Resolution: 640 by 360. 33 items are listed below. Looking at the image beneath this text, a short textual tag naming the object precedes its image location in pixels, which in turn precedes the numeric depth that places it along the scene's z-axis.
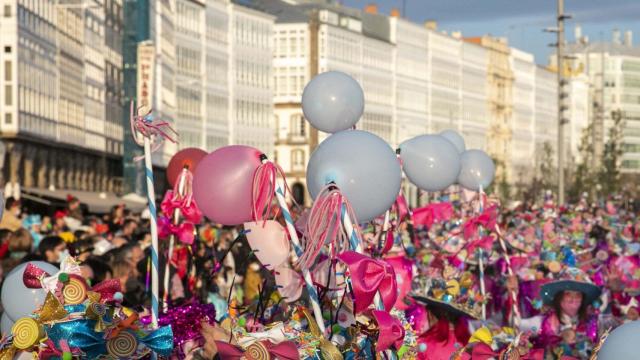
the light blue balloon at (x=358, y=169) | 8.85
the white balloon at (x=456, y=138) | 20.67
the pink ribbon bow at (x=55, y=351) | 7.18
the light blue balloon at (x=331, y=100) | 11.98
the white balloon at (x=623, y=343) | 6.69
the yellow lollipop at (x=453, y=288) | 11.77
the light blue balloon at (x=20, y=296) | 8.35
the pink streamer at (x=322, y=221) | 8.70
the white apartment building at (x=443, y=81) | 126.88
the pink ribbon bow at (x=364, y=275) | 7.93
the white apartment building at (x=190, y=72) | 84.44
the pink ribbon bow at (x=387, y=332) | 7.77
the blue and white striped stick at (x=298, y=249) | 8.77
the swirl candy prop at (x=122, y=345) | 7.20
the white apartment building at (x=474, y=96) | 135.25
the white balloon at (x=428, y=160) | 13.72
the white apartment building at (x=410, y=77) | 120.38
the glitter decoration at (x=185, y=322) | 8.55
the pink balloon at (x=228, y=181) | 9.34
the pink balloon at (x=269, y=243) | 9.92
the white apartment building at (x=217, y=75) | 90.12
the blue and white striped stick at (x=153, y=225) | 8.59
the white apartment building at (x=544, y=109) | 154.38
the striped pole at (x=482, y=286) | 14.12
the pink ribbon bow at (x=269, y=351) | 7.06
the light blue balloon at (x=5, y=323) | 8.69
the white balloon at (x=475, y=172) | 19.02
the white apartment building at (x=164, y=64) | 74.69
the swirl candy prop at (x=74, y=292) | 7.24
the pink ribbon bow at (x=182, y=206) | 13.95
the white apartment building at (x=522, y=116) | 148.00
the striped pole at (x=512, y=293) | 14.36
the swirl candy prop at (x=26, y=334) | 7.21
